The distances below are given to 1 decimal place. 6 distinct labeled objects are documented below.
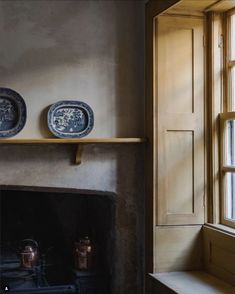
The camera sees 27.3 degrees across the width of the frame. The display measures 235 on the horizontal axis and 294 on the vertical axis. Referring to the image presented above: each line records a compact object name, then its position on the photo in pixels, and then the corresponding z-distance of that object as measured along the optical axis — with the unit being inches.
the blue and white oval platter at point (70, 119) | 123.3
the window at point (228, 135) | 123.5
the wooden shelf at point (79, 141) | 116.8
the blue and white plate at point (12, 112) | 121.2
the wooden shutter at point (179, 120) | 125.8
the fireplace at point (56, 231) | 135.7
